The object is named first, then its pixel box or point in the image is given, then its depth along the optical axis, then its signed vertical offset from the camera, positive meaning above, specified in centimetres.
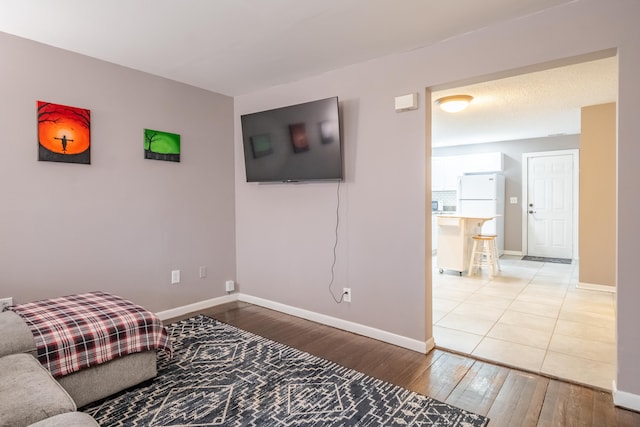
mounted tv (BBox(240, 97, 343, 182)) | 301 +58
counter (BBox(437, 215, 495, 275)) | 525 -54
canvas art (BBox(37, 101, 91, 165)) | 266 +58
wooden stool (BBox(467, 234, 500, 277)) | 521 -73
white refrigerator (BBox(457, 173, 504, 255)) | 655 +14
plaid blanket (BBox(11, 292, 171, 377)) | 184 -68
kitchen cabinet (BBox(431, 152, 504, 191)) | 701 +80
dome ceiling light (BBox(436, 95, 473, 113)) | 396 +116
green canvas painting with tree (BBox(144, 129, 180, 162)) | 327 +59
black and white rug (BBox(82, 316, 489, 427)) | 187 -110
